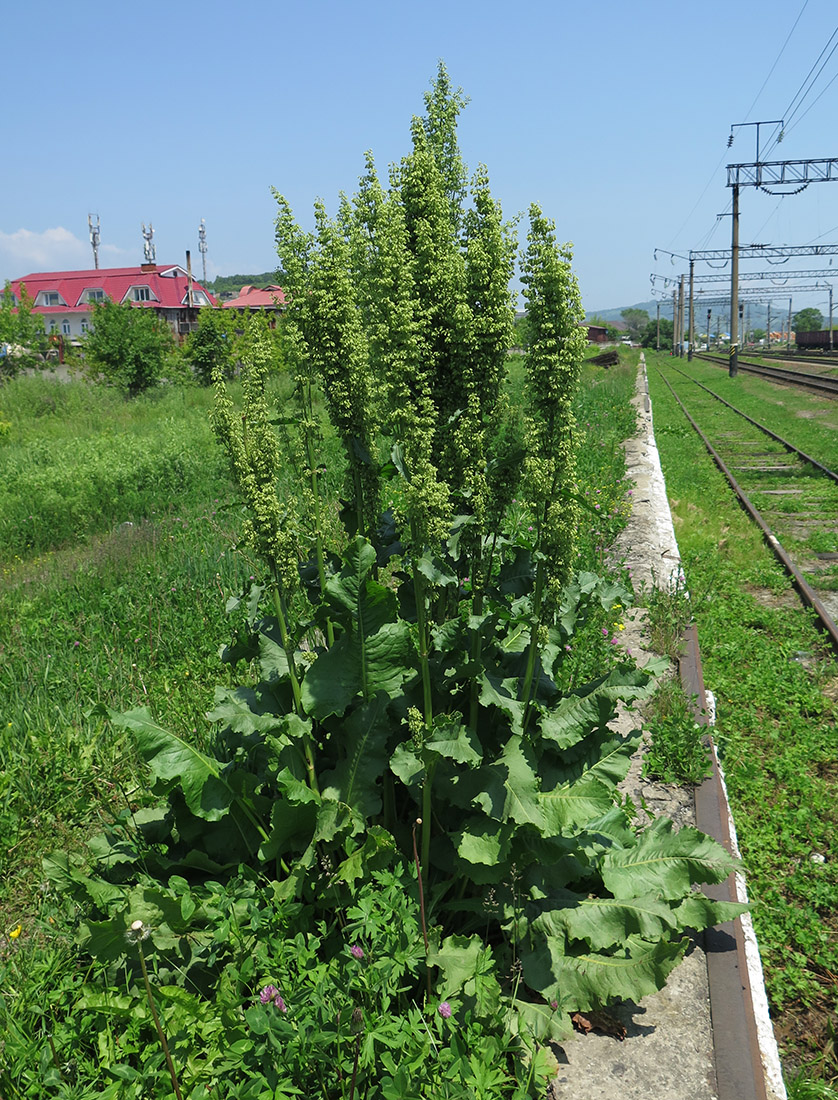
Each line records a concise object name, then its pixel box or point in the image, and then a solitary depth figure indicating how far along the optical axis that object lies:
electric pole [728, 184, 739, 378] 39.19
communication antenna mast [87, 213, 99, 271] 83.31
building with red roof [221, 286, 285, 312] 75.39
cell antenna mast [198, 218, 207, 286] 68.44
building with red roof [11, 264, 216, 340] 76.06
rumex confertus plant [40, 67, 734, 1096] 2.63
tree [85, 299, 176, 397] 30.61
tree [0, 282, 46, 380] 30.61
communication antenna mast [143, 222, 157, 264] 74.88
